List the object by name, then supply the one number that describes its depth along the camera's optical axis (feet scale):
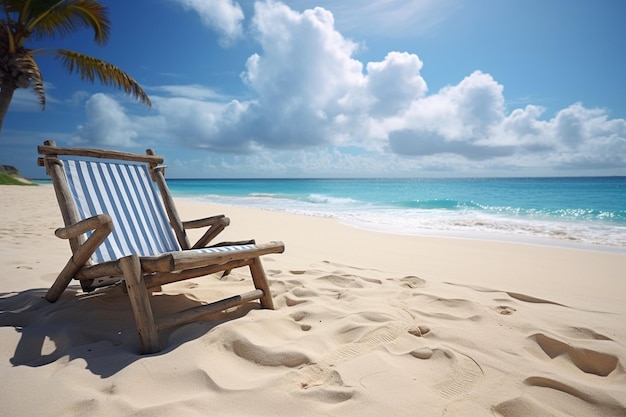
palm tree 24.48
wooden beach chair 6.09
